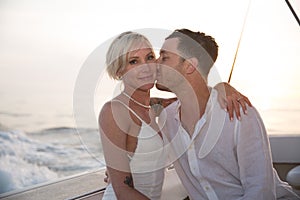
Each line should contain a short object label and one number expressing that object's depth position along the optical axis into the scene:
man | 1.30
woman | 1.30
